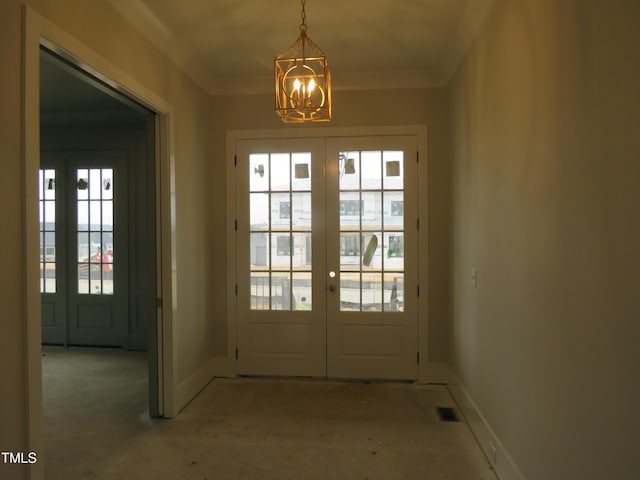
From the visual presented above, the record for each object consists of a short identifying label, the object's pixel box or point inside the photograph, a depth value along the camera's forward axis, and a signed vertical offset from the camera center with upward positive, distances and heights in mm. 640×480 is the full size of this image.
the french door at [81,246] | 5082 -65
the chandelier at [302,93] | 2049 +744
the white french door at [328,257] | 3859 -168
